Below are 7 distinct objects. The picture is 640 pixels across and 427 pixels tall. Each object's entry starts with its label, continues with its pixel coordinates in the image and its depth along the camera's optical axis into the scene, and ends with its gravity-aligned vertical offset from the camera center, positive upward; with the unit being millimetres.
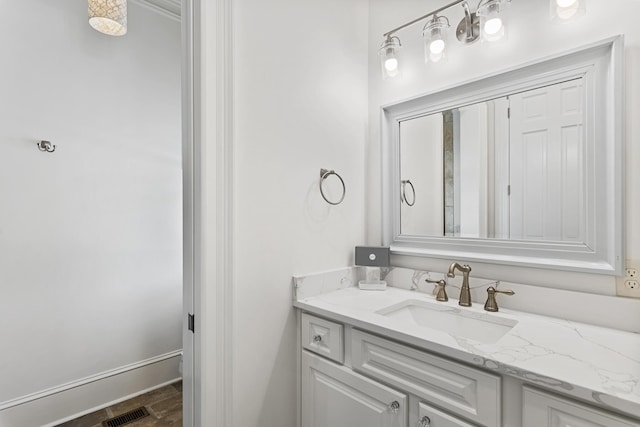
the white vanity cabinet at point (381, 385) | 874 -572
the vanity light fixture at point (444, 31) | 1264 +808
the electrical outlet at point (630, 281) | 1036 -245
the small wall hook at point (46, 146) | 1804 +396
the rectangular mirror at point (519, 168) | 1094 +179
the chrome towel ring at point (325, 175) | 1498 +177
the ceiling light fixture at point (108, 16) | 1694 +1109
